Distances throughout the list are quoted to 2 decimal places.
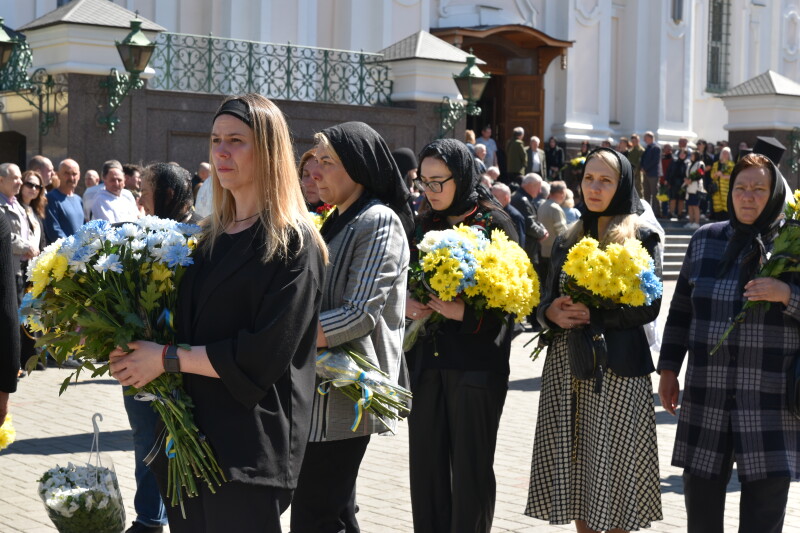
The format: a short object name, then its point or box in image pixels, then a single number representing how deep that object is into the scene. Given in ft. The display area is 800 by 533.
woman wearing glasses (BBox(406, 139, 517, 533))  17.11
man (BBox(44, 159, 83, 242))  38.99
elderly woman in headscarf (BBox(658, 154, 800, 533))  16.38
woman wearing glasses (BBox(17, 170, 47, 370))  37.04
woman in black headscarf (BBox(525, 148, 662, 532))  17.11
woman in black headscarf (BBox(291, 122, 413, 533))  14.24
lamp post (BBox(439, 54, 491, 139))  59.98
